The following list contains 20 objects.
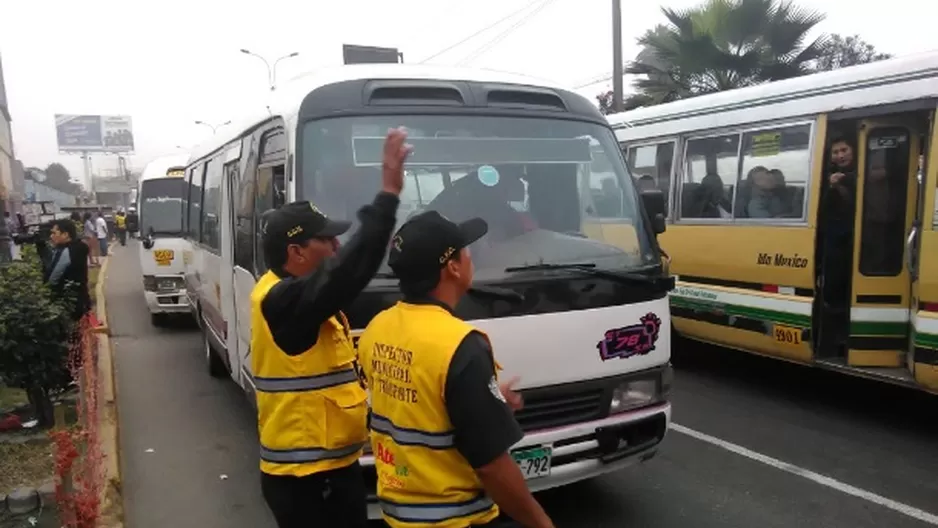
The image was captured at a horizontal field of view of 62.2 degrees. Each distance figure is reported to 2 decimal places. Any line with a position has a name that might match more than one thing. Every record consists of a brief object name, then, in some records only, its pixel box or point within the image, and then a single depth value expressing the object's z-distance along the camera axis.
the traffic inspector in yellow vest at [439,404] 2.09
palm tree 14.40
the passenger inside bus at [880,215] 6.10
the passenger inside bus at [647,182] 8.67
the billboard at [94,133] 76.06
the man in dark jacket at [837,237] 6.33
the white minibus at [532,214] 3.90
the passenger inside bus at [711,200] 7.53
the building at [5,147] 53.38
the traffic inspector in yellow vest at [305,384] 2.71
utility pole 16.59
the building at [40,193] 69.12
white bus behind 11.63
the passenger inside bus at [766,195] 6.81
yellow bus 5.75
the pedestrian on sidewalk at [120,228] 35.90
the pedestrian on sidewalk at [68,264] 8.46
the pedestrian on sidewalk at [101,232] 26.56
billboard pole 80.03
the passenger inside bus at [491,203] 4.15
